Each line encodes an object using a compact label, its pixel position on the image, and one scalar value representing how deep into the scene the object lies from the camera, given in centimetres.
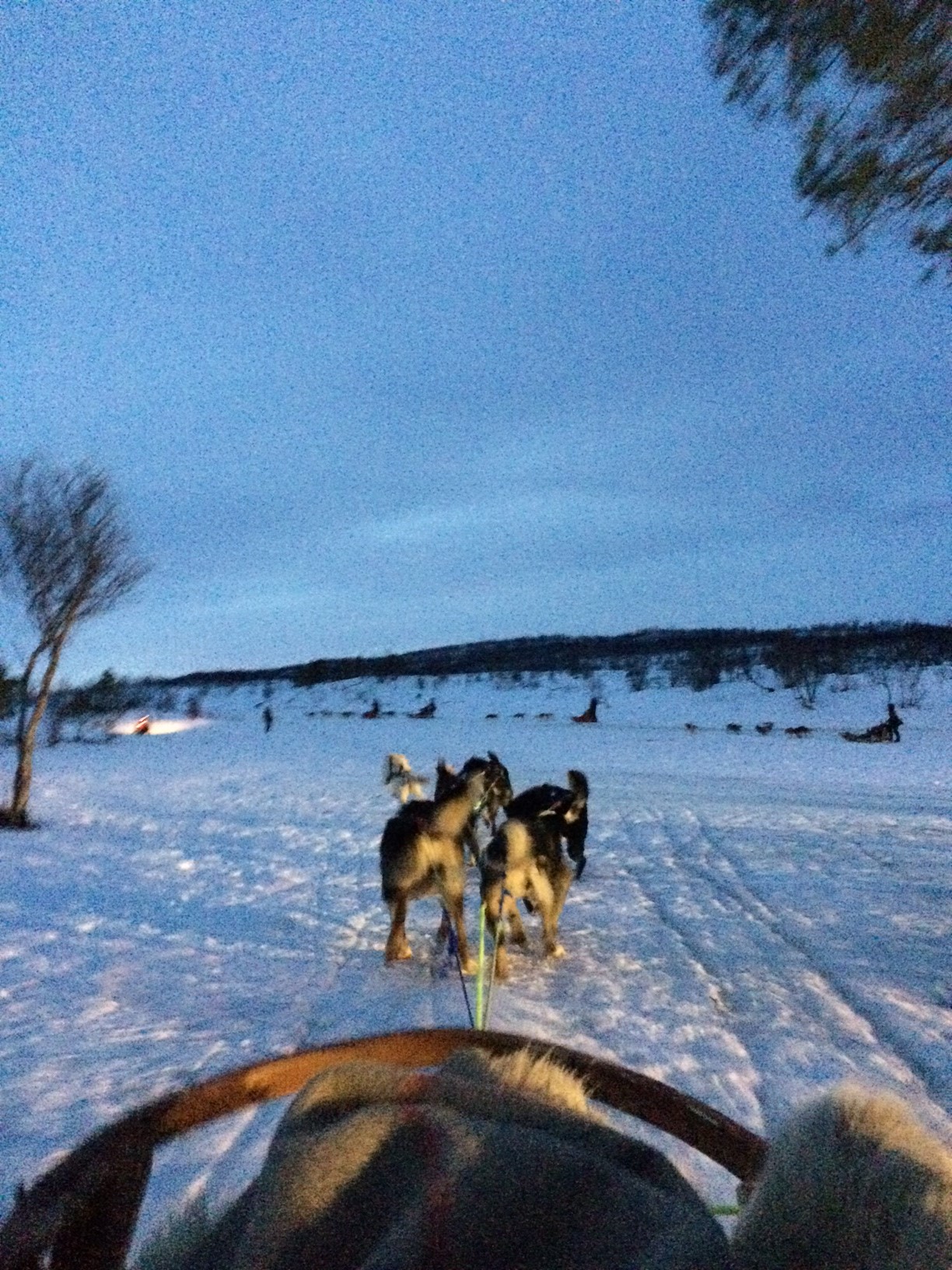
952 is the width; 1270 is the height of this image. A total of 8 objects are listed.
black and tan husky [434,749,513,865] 797
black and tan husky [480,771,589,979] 553
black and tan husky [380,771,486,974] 578
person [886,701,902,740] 2730
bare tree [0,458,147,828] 1184
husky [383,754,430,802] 880
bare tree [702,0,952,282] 372
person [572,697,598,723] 3597
